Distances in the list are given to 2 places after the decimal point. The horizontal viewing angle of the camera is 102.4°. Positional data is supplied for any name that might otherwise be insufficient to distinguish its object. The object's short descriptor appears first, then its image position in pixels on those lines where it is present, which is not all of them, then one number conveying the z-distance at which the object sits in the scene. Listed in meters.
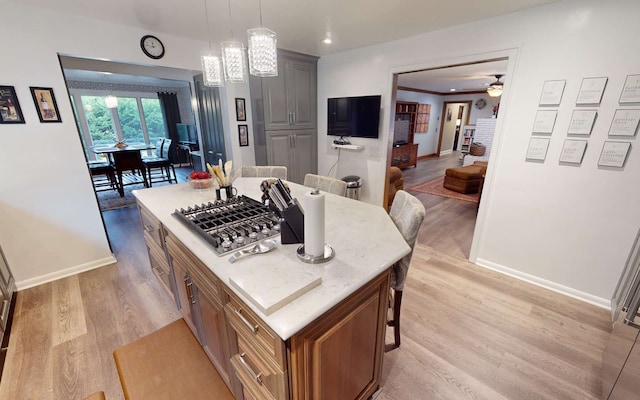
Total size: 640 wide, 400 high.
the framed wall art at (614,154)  1.86
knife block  1.15
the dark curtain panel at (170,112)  7.48
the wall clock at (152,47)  2.63
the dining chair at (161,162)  5.43
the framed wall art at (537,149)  2.16
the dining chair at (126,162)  4.71
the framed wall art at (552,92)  2.02
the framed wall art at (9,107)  2.04
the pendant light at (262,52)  1.47
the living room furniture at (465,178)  4.89
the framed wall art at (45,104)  2.17
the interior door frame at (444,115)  9.60
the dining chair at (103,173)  4.72
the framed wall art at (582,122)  1.94
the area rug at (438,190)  4.86
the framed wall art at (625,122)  1.80
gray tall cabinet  3.49
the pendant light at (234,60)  1.64
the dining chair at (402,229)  1.34
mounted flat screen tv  3.36
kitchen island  0.85
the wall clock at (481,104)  9.24
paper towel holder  1.07
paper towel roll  0.98
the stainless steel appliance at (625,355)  1.15
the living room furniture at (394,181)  4.30
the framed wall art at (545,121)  2.09
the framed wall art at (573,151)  2.01
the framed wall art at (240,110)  3.34
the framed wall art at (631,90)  1.76
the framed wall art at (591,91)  1.87
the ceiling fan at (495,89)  5.43
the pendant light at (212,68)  1.82
